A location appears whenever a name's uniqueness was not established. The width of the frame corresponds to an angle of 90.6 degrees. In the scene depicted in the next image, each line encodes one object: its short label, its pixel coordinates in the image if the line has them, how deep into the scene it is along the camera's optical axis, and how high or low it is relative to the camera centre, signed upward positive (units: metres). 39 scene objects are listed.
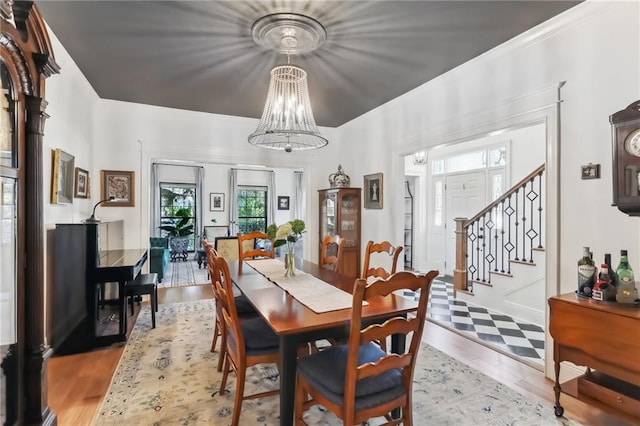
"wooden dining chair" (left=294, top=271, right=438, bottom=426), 1.35 -0.80
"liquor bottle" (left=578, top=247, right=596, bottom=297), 1.97 -0.39
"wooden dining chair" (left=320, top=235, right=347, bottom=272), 2.88 -0.43
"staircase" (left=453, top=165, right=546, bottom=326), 3.85 -0.64
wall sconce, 5.90 +0.99
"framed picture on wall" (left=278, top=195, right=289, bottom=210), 9.80 +0.30
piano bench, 3.31 -0.83
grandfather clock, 1.48 -0.02
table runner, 1.83 -0.53
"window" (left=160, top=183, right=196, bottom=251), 8.62 +0.26
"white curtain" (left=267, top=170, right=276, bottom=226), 9.62 +0.44
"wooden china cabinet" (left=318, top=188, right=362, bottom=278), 4.92 -0.16
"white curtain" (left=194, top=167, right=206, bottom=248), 8.76 +0.22
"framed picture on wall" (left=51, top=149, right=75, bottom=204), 2.73 +0.32
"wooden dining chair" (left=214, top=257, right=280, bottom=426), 1.79 -0.80
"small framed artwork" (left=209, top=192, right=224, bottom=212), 8.96 +0.27
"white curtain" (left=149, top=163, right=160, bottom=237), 8.30 +0.22
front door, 5.62 +0.22
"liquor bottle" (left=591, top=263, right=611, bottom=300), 1.89 -0.44
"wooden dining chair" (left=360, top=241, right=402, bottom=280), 2.47 -0.37
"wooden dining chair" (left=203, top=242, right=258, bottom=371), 2.05 -0.78
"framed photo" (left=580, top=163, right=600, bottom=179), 2.15 +0.28
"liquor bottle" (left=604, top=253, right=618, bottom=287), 1.91 -0.37
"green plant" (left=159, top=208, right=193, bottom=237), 8.01 -0.38
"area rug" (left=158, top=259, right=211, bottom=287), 5.68 -1.28
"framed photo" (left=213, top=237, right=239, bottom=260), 5.75 -0.64
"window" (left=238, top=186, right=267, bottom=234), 9.44 +0.11
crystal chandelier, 2.46 +1.02
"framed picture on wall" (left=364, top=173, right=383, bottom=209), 4.49 +0.30
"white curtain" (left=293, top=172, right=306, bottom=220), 9.77 +0.52
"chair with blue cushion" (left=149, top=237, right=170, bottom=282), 5.57 -0.88
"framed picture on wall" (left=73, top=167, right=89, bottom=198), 3.40 +0.31
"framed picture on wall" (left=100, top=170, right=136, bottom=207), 4.23 +0.33
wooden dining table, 1.54 -0.55
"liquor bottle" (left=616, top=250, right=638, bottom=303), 1.82 -0.41
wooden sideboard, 1.67 -0.77
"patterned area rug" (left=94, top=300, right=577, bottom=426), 1.95 -1.27
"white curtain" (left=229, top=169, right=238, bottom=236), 9.08 +0.36
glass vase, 2.54 -0.40
